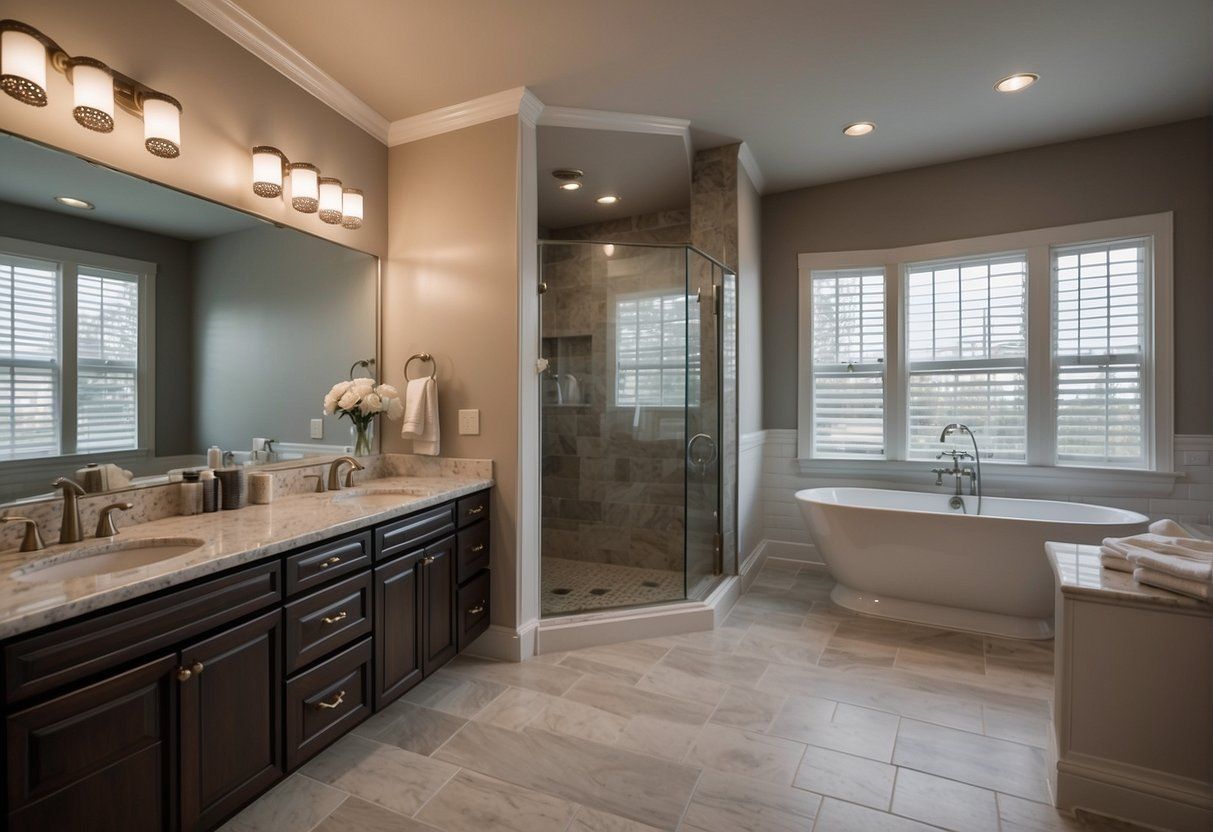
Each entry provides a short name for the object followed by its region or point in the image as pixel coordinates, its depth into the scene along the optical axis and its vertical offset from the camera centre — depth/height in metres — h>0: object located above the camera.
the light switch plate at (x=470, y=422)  2.82 -0.02
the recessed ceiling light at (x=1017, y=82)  2.72 +1.66
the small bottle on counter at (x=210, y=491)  2.07 -0.27
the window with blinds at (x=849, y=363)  4.02 +0.41
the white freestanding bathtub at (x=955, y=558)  2.84 -0.75
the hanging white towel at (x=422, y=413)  2.80 +0.02
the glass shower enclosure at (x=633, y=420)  3.22 -0.01
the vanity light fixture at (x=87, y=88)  1.55 +1.00
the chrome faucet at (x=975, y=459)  3.61 -0.25
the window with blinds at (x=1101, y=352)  3.33 +0.42
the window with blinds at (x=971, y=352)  3.63 +0.45
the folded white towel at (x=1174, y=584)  1.60 -0.48
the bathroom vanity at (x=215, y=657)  1.14 -0.63
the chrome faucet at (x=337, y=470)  2.63 -0.25
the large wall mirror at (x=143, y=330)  1.65 +0.31
